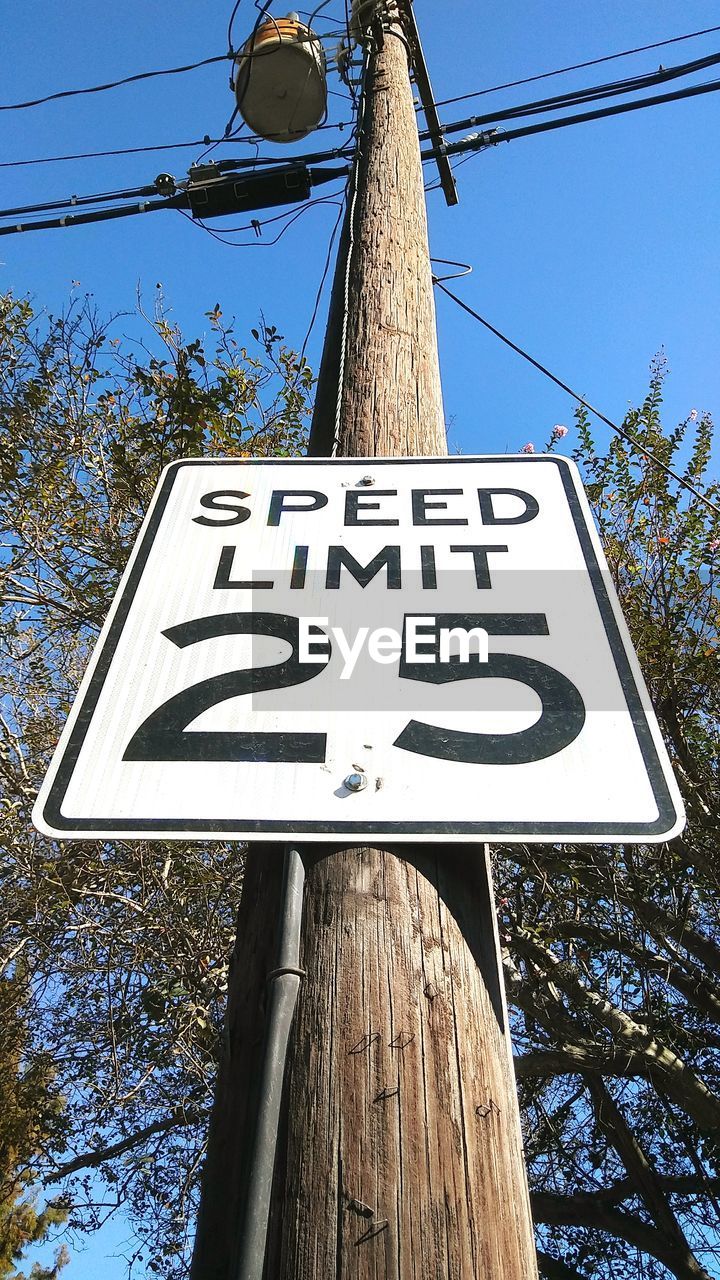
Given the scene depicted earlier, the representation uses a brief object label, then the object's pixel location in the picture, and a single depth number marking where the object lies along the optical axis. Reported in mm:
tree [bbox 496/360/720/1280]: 6332
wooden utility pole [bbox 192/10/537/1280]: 1000
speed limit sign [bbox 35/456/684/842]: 1288
